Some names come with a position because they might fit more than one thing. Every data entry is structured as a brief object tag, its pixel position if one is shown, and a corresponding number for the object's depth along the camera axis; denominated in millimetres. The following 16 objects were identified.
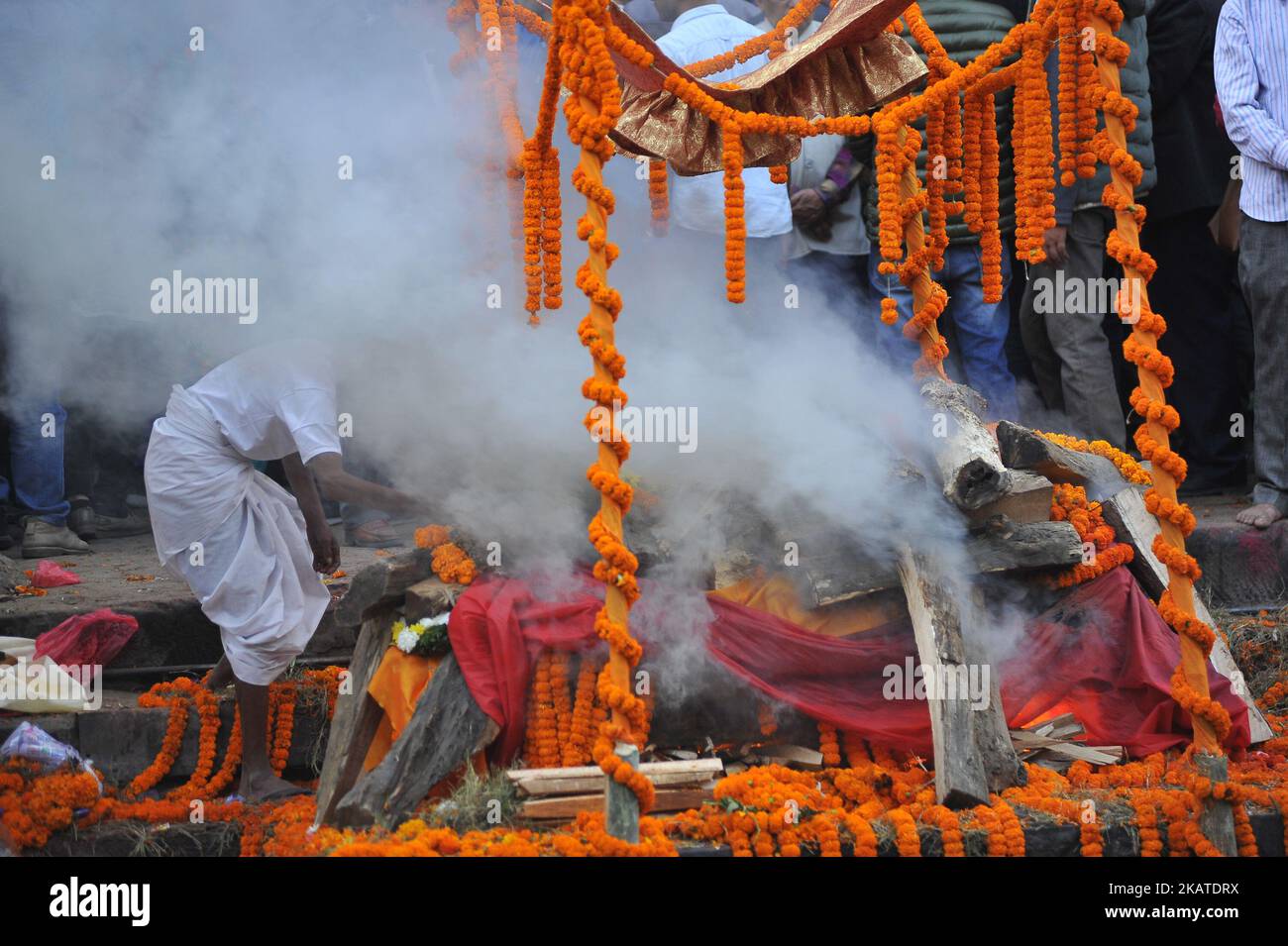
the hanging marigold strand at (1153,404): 8031
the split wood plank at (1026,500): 9977
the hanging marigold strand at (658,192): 10531
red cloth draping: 9117
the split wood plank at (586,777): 8469
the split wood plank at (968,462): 9469
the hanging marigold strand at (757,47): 10648
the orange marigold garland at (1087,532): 9937
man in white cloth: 10086
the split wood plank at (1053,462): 10328
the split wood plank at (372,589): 9477
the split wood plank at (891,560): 9555
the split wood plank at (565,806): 8375
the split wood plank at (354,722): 8984
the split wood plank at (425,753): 8492
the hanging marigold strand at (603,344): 7359
